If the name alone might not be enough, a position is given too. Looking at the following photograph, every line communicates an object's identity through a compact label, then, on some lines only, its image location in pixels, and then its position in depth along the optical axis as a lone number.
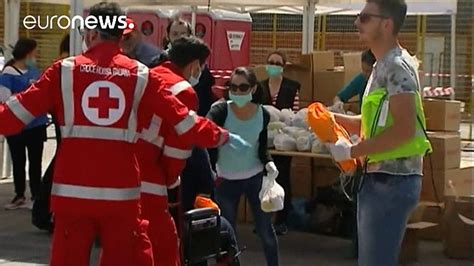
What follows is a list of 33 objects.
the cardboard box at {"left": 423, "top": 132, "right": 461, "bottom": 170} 9.76
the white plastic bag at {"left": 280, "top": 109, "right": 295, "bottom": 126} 9.85
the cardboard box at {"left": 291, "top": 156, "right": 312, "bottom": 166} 10.55
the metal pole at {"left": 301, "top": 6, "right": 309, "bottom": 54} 13.44
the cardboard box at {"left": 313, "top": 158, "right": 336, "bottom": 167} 10.36
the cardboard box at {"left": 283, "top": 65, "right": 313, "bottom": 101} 10.98
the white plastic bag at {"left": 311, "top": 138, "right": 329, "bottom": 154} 9.27
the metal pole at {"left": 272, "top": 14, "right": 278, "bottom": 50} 25.62
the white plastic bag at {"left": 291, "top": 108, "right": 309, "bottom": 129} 9.67
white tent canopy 12.25
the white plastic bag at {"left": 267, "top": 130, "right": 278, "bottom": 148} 9.64
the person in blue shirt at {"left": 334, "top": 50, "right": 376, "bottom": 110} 9.52
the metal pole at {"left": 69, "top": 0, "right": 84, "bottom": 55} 9.61
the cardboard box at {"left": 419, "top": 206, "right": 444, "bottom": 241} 9.69
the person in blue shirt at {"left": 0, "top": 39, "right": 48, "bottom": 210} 11.01
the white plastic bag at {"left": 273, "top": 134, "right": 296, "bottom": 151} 9.50
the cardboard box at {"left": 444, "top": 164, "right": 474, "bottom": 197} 9.88
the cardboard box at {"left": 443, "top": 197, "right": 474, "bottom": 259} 8.97
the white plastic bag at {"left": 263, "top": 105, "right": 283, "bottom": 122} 9.86
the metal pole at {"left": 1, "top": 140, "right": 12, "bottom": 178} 13.34
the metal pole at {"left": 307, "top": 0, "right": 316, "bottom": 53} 13.07
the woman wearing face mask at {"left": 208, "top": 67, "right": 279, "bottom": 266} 7.62
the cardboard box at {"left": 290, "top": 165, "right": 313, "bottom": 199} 10.58
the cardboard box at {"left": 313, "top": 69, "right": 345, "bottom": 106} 10.87
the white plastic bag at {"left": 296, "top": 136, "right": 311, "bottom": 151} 9.43
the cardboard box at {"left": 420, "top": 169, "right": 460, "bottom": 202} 9.81
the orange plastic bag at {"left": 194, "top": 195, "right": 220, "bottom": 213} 6.23
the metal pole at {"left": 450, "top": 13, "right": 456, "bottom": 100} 22.07
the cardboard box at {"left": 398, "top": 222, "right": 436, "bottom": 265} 8.96
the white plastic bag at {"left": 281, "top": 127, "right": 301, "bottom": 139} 9.55
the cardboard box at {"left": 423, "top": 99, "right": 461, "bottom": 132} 9.89
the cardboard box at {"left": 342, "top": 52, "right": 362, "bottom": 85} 11.04
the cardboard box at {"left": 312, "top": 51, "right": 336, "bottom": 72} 11.04
